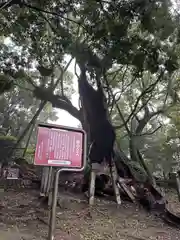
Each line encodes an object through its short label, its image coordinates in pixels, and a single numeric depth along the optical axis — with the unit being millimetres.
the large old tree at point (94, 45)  3792
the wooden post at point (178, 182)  3750
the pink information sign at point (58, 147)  1324
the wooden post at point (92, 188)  4041
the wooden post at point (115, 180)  4285
